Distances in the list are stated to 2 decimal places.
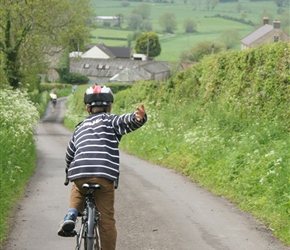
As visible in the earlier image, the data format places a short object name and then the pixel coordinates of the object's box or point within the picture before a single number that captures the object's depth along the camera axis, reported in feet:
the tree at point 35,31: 149.48
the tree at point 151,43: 527.40
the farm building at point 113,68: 398.42
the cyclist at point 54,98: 240.73
